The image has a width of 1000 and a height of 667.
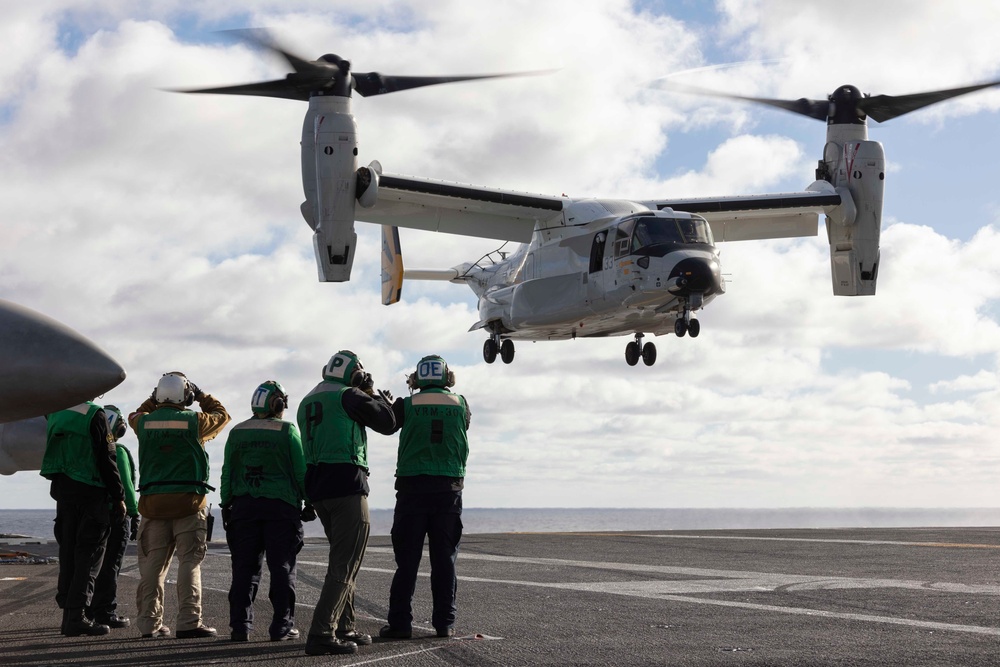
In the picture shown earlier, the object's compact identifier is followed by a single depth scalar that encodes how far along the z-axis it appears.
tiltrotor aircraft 27.27
